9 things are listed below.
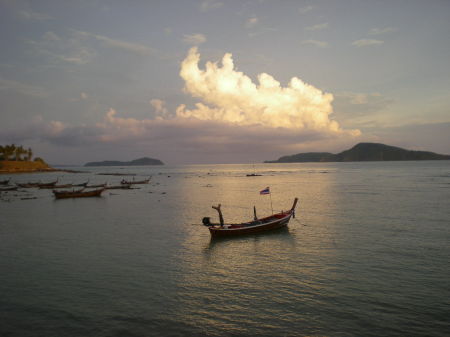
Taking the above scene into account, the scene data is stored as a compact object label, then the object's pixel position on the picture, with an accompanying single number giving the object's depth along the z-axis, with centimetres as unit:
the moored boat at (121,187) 8401
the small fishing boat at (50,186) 8662
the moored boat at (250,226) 2772
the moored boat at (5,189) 7610
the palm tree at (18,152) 18948
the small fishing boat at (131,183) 9526
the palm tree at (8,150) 18359
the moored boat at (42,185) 8906
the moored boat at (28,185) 8738
